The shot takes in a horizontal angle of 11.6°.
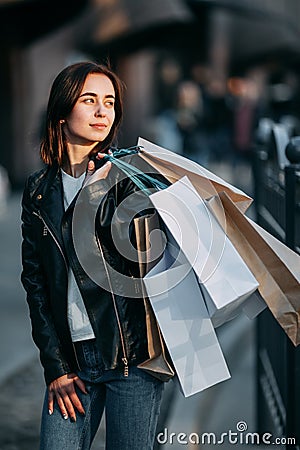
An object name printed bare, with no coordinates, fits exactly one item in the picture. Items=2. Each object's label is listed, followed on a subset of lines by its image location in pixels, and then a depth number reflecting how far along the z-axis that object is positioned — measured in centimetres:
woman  460
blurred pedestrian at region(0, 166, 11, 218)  2242
